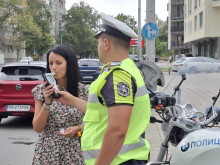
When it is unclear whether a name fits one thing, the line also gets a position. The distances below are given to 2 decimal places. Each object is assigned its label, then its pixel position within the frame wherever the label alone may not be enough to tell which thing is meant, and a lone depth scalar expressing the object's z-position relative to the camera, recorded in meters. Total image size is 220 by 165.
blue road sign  12.13
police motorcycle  2.41
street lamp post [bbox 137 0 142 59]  26.77
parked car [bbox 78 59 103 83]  22.12
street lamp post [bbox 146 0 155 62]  11.96
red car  9.00
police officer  1.96
